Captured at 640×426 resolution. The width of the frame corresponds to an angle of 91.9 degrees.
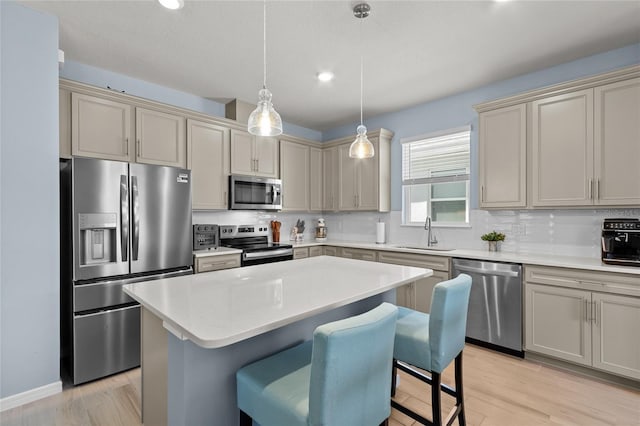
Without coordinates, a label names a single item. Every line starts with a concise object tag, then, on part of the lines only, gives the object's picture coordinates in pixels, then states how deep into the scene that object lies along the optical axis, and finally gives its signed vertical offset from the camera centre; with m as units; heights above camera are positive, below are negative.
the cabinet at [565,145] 2.48 +0.58
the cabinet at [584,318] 2.28 -0.85
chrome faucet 3.84 -0.32
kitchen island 1.14 -0.40
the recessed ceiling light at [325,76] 3.14 +1.39
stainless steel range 3.52 -0.43
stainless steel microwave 3.75 +0.22
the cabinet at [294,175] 4.39 +0.51
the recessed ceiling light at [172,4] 2.07 +1.40
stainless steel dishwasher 2.76 -0.88
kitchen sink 3.68 -0.47
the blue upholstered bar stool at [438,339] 1.50 -0.67
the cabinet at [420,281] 3.24 -0.73
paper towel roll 4.27 -0.32
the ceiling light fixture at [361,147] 2.36 +0.48
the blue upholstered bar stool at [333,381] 0.96 -0.63
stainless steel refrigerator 2.38 -0.36
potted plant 3.26 -0.29
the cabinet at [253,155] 3.83 +0.72
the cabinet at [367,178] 4.23 +0.46
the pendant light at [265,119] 1.72 +0.51
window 3.74 +0.41
